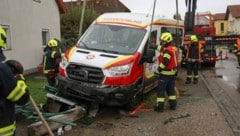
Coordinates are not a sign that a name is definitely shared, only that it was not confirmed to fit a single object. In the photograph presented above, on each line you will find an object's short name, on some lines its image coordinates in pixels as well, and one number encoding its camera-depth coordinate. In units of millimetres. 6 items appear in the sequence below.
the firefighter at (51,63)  6063
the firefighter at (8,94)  2309
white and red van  5060
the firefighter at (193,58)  8595
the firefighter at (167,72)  5577
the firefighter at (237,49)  10042
